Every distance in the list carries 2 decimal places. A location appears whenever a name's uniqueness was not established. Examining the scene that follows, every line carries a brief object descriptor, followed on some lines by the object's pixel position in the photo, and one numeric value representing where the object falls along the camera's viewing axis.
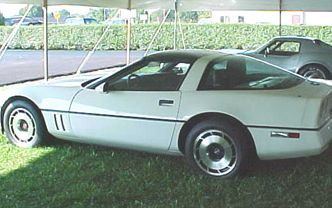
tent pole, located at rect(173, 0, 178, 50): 14.92
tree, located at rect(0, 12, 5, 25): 35.01
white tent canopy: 13.96
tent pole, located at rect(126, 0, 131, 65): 13.93
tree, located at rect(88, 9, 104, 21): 47.32
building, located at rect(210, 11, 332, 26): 31.14
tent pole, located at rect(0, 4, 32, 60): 10.73
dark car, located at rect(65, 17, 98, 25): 39.50
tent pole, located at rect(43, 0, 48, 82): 9.61
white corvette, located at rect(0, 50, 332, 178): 4.84
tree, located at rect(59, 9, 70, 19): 49.06
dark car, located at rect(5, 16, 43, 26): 37.01
